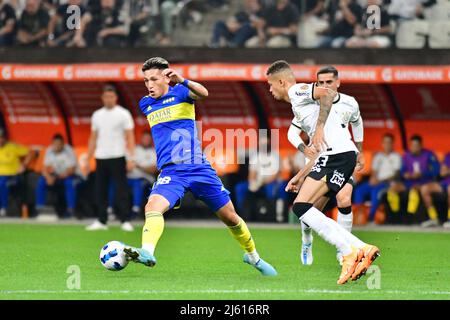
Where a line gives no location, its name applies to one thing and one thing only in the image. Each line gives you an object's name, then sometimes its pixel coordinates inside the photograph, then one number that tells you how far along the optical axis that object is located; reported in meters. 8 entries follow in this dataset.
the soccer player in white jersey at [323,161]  10.25
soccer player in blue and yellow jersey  10.73
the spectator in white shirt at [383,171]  20.22
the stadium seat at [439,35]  19.92
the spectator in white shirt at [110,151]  18.25
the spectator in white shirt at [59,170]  21.22
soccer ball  10.17
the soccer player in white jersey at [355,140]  11.93
